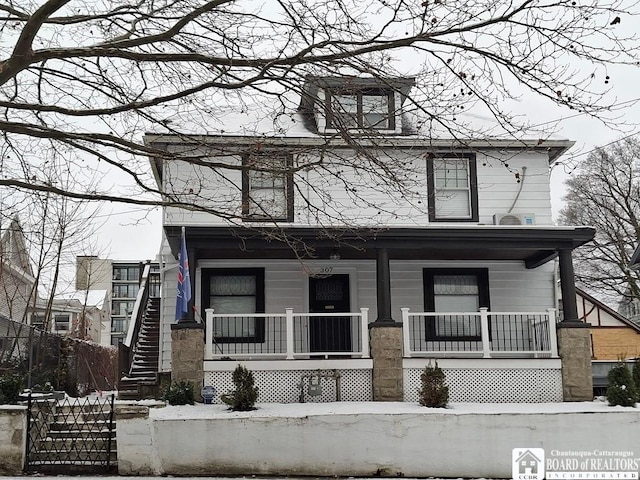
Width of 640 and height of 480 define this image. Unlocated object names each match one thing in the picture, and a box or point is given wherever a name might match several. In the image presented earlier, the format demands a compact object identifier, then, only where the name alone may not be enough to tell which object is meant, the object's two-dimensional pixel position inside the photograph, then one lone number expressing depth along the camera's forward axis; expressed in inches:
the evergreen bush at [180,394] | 535.8
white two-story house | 579.2
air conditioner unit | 660.7
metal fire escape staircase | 636.7
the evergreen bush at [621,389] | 526.3
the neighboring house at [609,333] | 1151.6
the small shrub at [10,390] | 482.9
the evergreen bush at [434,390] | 519.1
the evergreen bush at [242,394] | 512.7
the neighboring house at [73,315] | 1731.1
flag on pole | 543.8
